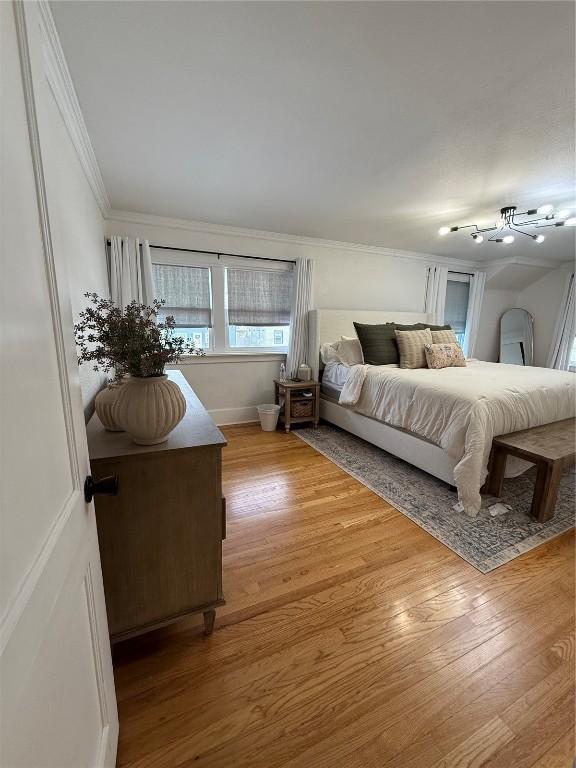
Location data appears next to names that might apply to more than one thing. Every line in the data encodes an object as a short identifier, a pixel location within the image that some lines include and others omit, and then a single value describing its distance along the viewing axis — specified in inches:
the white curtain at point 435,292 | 183.3
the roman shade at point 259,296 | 141.3
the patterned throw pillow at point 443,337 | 138.1
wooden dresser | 41.2
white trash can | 139.6
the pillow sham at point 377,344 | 131.7
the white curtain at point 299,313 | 145.5
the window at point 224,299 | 130.7
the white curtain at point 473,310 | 199.8
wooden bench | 75.7
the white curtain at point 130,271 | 113.9
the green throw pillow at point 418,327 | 143.5
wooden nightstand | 139.7
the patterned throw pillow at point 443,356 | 128.3
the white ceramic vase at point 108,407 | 42.6
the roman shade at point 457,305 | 199.8
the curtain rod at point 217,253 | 123.9
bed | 81.7
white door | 15.8
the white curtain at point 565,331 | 195.0
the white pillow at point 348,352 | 137.4
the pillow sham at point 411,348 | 128.9
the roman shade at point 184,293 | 129.1
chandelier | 106.9
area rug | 70.5
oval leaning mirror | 217.0
